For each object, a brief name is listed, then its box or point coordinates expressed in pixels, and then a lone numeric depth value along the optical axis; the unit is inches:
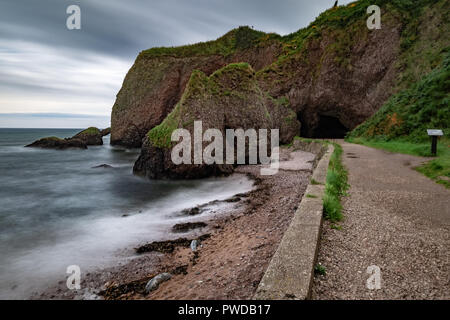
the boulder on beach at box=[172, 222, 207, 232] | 270.5
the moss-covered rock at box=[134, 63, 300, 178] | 542.0
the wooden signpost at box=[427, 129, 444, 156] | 341.5
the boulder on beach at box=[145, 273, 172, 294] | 157.8
